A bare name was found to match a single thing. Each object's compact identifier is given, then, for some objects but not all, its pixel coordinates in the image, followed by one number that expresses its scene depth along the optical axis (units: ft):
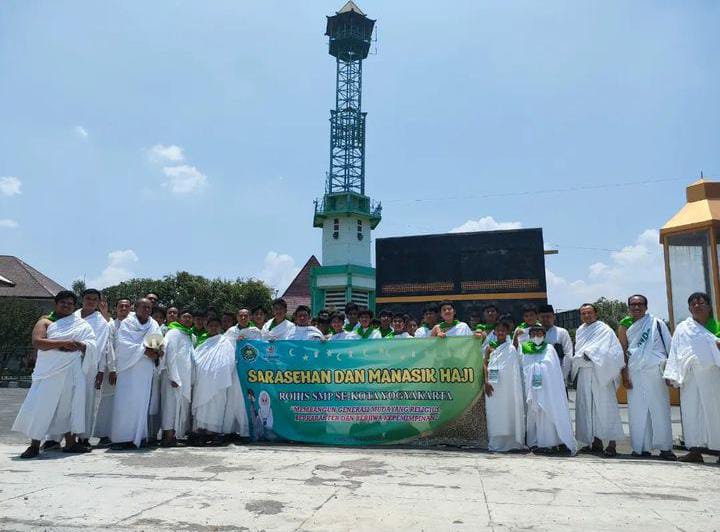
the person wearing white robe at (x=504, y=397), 21.20
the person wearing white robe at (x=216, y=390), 22.71
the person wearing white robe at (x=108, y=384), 21.74
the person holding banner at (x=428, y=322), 26.03
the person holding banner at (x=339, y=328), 26.12
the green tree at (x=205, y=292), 118.73
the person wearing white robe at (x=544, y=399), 20.40
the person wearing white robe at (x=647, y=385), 20.47
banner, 22.57
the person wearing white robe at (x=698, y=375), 19.15
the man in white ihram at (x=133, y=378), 20.99
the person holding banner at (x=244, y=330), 24.56
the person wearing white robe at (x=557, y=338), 23.05
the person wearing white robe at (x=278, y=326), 24.97
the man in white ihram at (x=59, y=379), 19.07
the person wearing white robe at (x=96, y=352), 20.51
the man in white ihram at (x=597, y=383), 21.06
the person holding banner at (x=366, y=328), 26.08
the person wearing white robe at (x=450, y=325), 24.09
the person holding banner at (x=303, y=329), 24.76
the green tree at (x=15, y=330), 87.86
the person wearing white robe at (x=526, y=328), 22.06
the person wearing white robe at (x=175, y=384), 22.16
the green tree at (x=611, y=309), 154.30
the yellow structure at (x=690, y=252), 28.22
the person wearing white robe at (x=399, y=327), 25.82
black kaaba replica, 56.80
